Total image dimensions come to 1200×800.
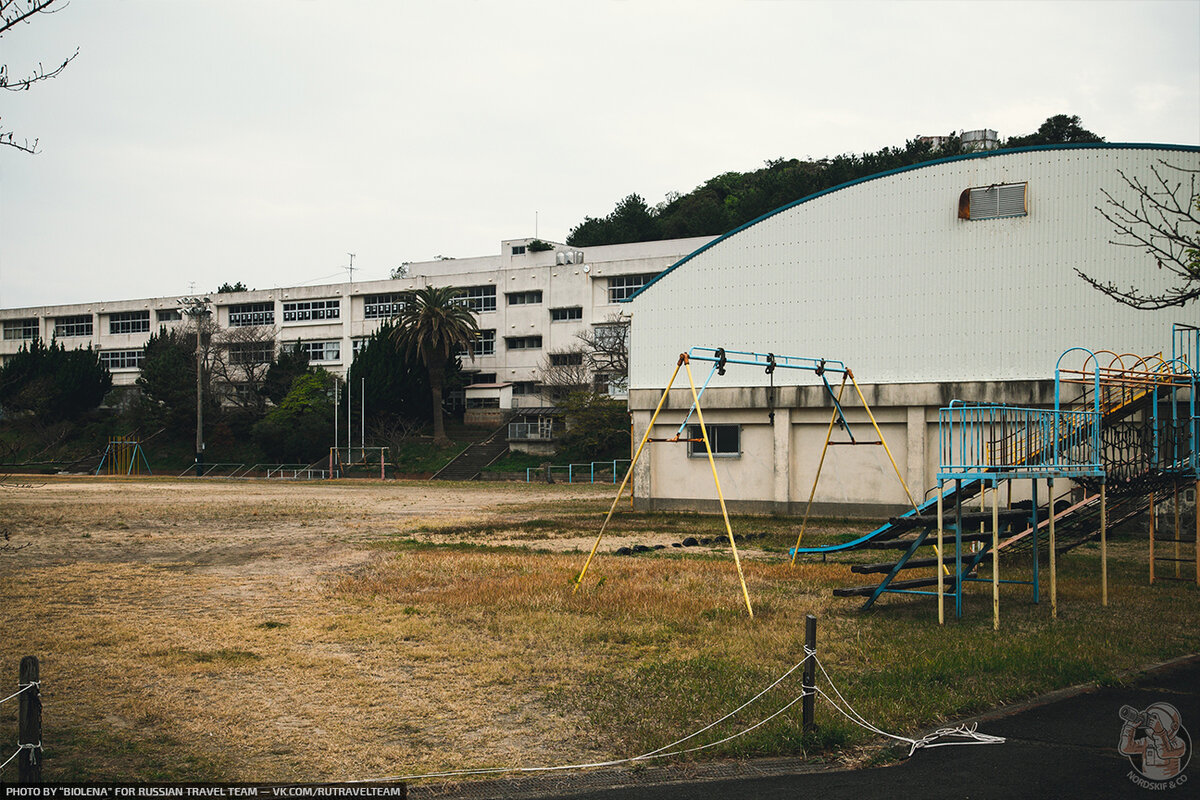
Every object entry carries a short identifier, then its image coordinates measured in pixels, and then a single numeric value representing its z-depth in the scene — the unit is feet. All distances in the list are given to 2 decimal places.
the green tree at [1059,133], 225.97
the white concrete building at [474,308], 251.60
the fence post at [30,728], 18.60
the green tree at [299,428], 241.96
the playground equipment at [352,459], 226.99
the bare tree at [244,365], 268.00
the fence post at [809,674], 24.75
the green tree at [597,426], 208.85
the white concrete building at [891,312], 86.84
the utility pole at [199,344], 225.97
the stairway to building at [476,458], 215.92
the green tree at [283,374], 267.18
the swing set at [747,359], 49.48
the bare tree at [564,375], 230.68
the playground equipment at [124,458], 240.32
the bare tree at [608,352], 225.97
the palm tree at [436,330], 241.35
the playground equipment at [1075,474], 42.22
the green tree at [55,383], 265.75
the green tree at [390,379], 248.13
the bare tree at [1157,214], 79.56
